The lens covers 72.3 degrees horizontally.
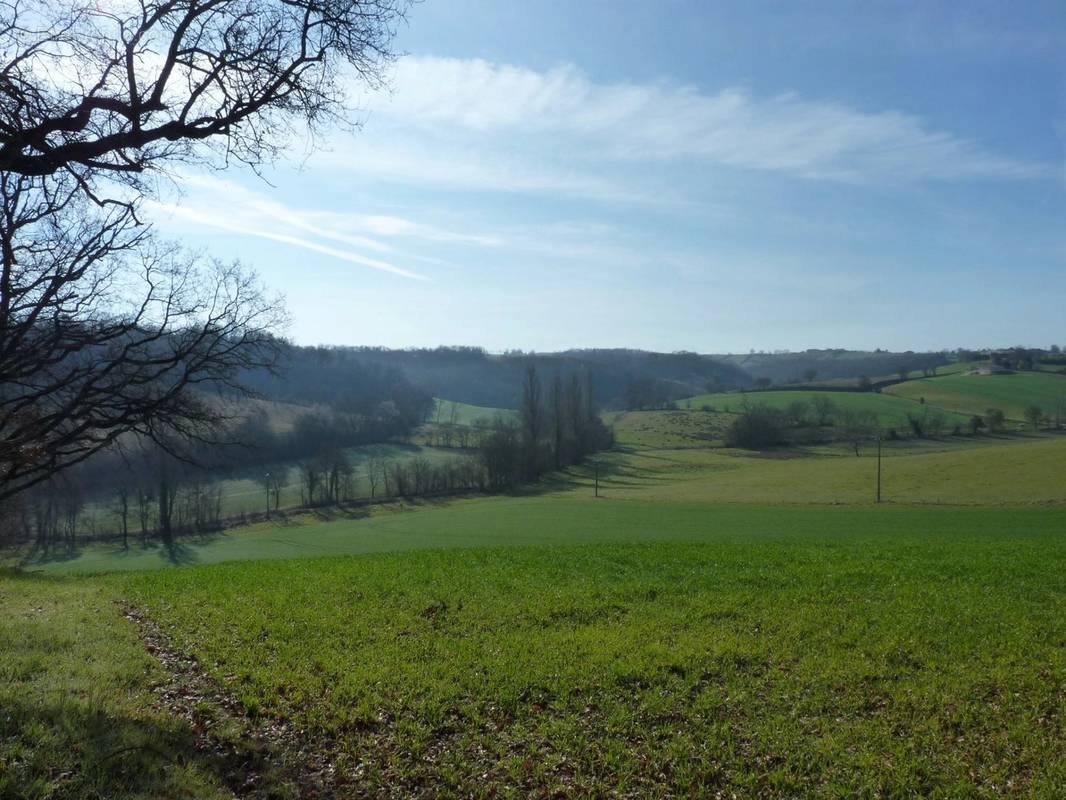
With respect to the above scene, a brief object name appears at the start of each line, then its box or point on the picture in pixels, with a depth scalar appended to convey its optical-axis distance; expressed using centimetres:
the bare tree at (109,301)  666
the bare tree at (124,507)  5434
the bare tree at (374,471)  8086
